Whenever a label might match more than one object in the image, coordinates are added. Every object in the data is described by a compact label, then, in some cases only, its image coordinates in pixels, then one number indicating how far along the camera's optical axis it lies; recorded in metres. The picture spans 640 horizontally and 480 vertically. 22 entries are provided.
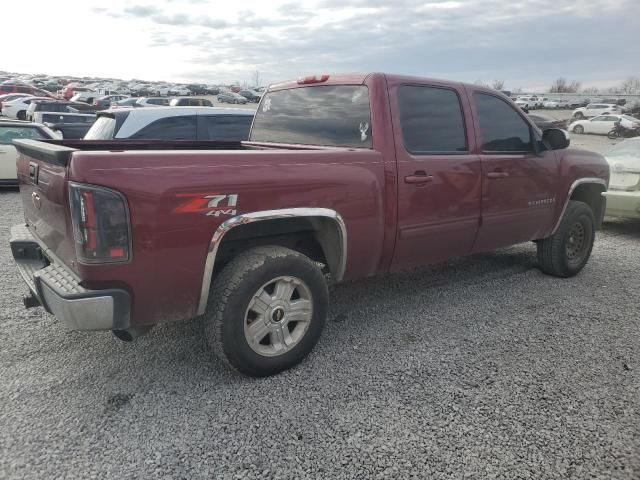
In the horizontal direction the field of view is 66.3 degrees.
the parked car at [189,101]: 16.65
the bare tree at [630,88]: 104.12
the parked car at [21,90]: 32.88
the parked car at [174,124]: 6.88
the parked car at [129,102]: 27.33
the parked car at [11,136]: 9.64
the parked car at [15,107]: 25.73
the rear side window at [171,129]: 6.93
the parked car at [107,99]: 33.57
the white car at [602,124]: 30.37
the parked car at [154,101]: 29.88
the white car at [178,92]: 58.69
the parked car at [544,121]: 23.22
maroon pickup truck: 2.45
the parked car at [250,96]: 66.31
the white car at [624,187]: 6.93
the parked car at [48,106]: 19.72
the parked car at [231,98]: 58.45
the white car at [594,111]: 41.66
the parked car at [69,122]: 13.88
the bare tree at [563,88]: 106.90
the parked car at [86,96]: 36.69
